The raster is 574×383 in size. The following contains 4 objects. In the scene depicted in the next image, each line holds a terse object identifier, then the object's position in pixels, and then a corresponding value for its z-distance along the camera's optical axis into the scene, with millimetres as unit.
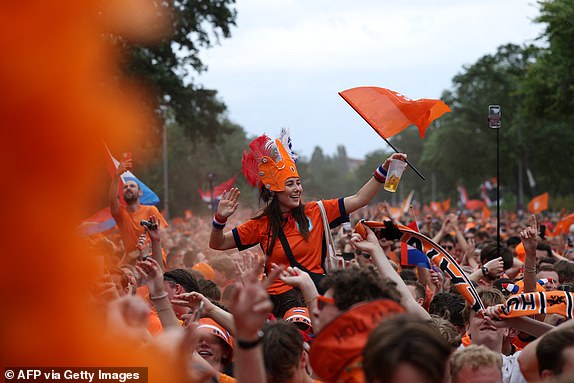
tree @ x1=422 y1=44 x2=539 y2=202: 65000
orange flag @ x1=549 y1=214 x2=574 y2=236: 14186
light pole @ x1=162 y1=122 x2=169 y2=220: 42550
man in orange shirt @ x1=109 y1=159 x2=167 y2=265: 8039
